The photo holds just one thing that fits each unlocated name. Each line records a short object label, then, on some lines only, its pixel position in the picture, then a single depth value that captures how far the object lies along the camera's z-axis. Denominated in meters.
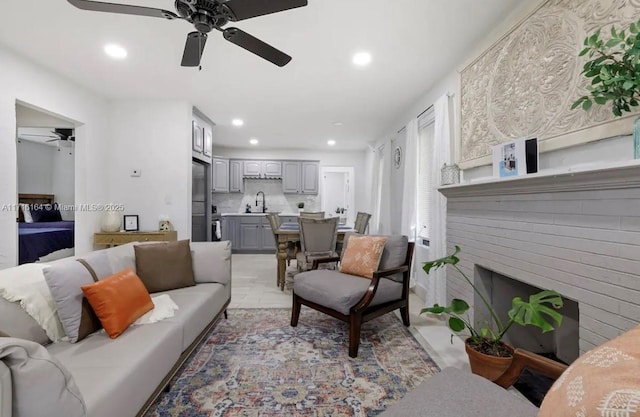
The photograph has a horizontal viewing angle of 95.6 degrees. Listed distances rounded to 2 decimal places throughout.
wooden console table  3.77
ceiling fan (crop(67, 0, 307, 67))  1.55
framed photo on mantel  1.79
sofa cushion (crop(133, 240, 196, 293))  2.29
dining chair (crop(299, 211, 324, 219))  4.70
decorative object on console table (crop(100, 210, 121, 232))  3.81
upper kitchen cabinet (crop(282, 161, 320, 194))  7.11
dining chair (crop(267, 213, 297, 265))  4.06
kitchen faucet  7.34
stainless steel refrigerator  4.75
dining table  3.92
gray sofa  1.12
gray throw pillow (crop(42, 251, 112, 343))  1.49
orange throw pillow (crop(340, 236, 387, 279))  2.70
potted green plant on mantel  1.13
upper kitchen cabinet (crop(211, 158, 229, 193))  6.79
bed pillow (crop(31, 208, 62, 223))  5.12
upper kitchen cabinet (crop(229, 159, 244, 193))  7.00
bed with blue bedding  3.88
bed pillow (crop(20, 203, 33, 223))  5.03
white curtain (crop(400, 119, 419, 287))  3.82
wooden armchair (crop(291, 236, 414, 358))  2.28
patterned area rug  1.66
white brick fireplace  1.23
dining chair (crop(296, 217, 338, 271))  3.72
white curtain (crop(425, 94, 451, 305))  2.95
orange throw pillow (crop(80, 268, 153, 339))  1.56
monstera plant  1.33
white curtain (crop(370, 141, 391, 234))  5.25
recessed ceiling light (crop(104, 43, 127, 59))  2.59
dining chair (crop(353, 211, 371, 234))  4.76
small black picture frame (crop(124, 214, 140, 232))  3.98
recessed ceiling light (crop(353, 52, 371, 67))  2.65
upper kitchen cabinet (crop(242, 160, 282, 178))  7.04
